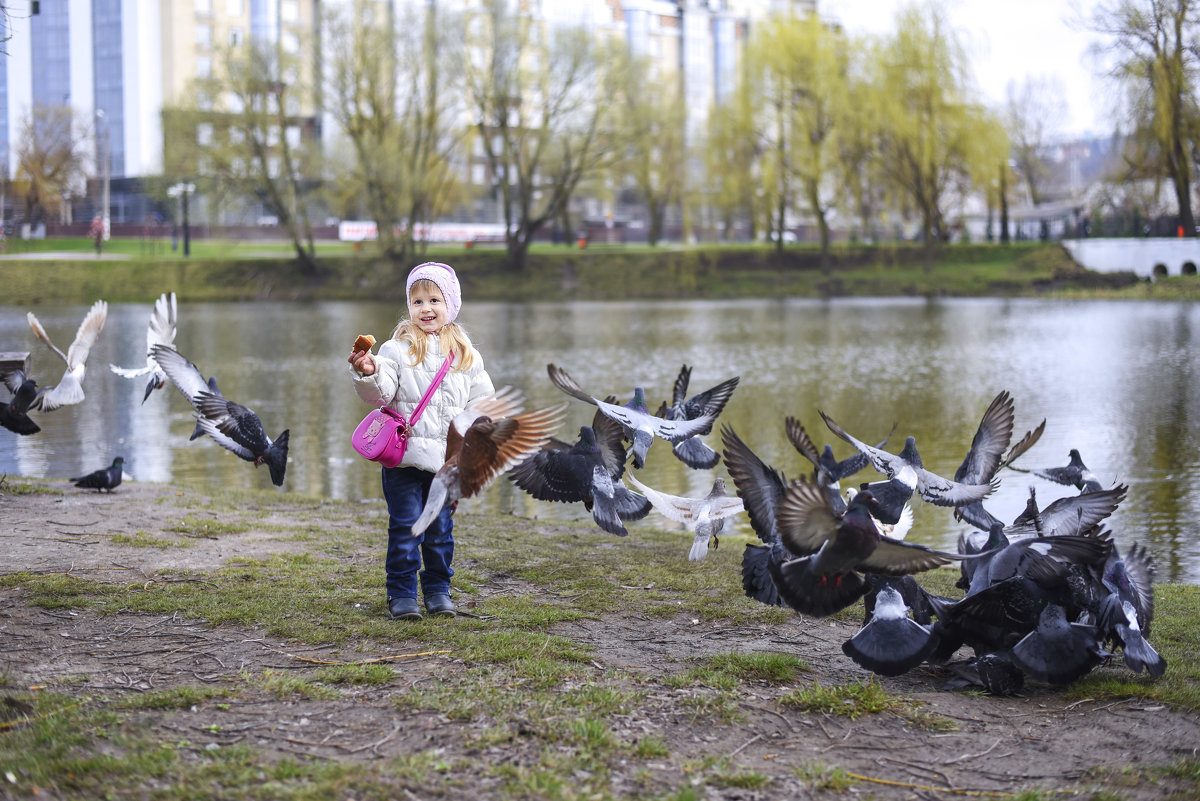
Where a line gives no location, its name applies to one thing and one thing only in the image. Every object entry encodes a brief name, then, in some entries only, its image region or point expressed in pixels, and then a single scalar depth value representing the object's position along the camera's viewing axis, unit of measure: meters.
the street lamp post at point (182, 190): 49.59
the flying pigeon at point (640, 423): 6.43
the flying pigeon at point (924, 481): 6.09
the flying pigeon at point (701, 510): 6.54
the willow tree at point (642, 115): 48.94
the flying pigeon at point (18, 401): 8.66
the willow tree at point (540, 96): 49.16
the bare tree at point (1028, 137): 70.50
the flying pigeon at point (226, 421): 7.68
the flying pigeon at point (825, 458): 6.40
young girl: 5.41
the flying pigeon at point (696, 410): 7.58
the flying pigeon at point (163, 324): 8.13
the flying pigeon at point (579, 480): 6.86
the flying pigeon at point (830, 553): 4.54
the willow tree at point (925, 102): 44.41
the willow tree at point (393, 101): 47.84
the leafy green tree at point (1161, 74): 39.19
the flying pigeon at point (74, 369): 8.73
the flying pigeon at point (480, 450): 4.99
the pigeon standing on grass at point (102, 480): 9.06
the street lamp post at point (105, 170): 67.31
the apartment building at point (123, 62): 69.94
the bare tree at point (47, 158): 62.00
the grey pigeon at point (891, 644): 4.58
